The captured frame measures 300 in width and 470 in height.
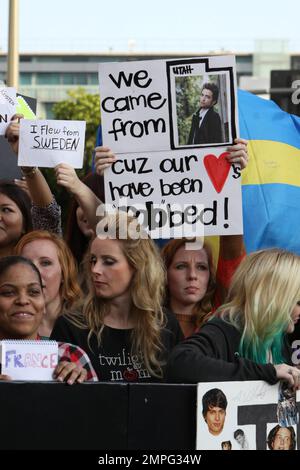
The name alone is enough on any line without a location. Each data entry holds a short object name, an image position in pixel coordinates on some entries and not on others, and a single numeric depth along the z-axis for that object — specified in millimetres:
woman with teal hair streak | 7836
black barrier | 7305
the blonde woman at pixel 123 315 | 8687
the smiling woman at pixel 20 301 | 8523
